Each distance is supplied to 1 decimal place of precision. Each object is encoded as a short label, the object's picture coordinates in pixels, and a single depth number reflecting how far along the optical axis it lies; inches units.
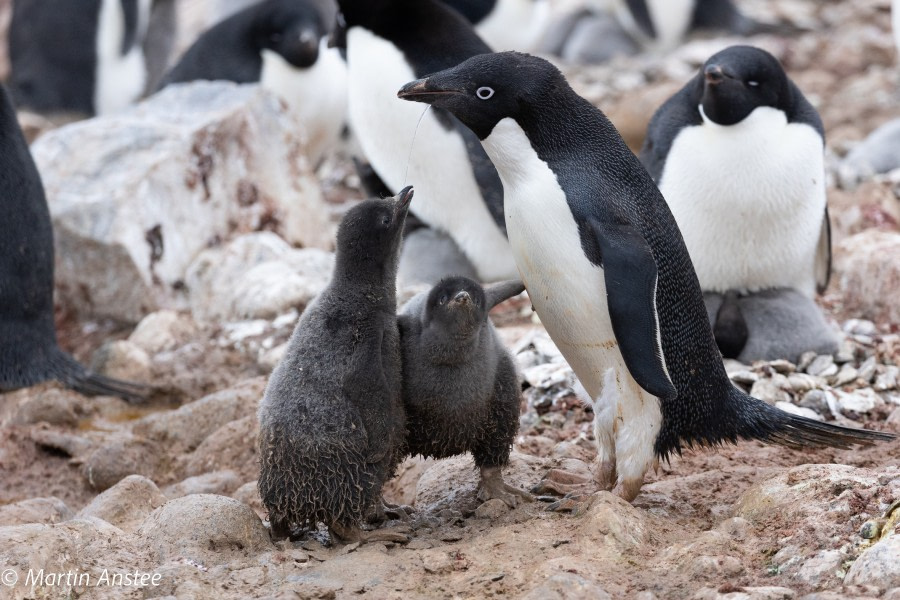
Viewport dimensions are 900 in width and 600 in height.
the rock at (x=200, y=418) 435.5
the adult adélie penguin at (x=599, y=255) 301.0
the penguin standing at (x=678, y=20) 1062.4
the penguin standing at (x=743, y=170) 430.9
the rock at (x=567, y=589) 247.8
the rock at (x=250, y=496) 358.0
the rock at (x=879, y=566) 243.3
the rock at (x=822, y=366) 430.9
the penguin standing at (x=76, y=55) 941.8
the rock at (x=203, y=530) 294.5
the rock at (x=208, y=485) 378.6
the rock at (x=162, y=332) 548.4
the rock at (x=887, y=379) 421.4
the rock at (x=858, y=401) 404.2
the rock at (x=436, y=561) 277.7
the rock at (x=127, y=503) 339.6
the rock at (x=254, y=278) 557.3
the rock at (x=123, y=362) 520.4
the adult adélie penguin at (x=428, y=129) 510.6
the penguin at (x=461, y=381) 306.2
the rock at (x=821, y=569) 255.3
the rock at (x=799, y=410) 394.0
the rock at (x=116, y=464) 405.1
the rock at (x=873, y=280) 495.5
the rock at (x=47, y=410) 467.8
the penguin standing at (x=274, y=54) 701.9
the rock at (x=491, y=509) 314.3
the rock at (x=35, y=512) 342.6
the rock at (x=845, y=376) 422.9
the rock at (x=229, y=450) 401.4
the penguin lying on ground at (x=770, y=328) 439.8
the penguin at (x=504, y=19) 834.8
